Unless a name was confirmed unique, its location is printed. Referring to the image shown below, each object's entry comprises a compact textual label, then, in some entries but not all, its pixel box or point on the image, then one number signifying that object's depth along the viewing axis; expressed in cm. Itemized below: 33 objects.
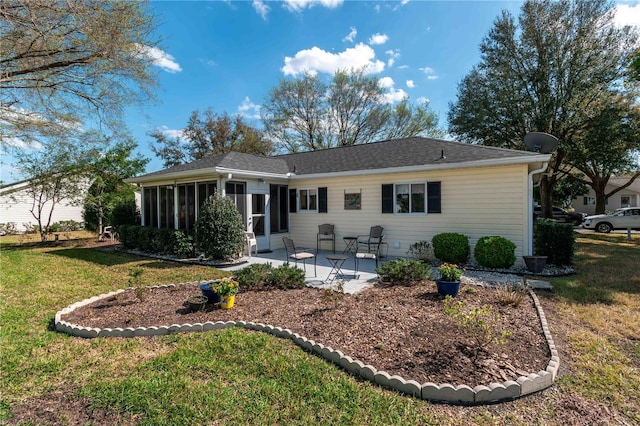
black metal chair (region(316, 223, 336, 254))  1060
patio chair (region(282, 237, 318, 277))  710
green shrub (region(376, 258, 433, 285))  606
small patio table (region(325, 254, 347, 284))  675
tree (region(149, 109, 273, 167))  2738
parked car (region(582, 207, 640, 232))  1720
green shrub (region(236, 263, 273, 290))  573
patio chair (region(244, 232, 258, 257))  962
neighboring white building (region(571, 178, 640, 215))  2992
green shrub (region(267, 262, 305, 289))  587
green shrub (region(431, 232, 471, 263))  795
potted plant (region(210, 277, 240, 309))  461
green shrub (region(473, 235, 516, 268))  739
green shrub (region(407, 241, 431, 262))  871
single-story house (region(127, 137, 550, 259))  784
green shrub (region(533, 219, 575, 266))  772
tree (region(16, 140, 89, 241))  1352
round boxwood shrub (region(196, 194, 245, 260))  851
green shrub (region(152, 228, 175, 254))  1019
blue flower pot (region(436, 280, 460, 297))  512
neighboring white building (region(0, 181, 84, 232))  1666
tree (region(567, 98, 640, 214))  1408
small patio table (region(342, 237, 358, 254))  1018
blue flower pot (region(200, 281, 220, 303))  471
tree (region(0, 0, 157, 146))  600
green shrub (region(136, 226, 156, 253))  1080
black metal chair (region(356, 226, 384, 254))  949
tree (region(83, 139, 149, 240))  1480
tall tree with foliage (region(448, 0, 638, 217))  1435
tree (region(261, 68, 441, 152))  2345
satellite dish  821
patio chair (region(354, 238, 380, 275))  701
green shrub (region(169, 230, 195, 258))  943
